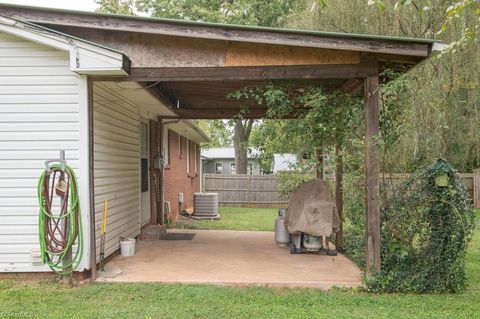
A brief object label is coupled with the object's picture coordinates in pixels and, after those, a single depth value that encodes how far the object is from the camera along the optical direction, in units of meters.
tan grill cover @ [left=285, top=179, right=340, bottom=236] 6.28
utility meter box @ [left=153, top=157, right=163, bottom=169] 9.10
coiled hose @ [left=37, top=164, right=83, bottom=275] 4.76
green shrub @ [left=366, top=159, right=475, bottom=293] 4.64
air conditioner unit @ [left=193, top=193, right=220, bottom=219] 12.94
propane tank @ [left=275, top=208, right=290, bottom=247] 7.15
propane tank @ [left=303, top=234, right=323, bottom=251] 6.57
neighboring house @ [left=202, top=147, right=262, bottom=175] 26.66
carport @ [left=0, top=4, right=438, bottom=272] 4.75
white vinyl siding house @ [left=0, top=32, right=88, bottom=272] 4.97
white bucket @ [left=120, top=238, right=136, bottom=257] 6.33
